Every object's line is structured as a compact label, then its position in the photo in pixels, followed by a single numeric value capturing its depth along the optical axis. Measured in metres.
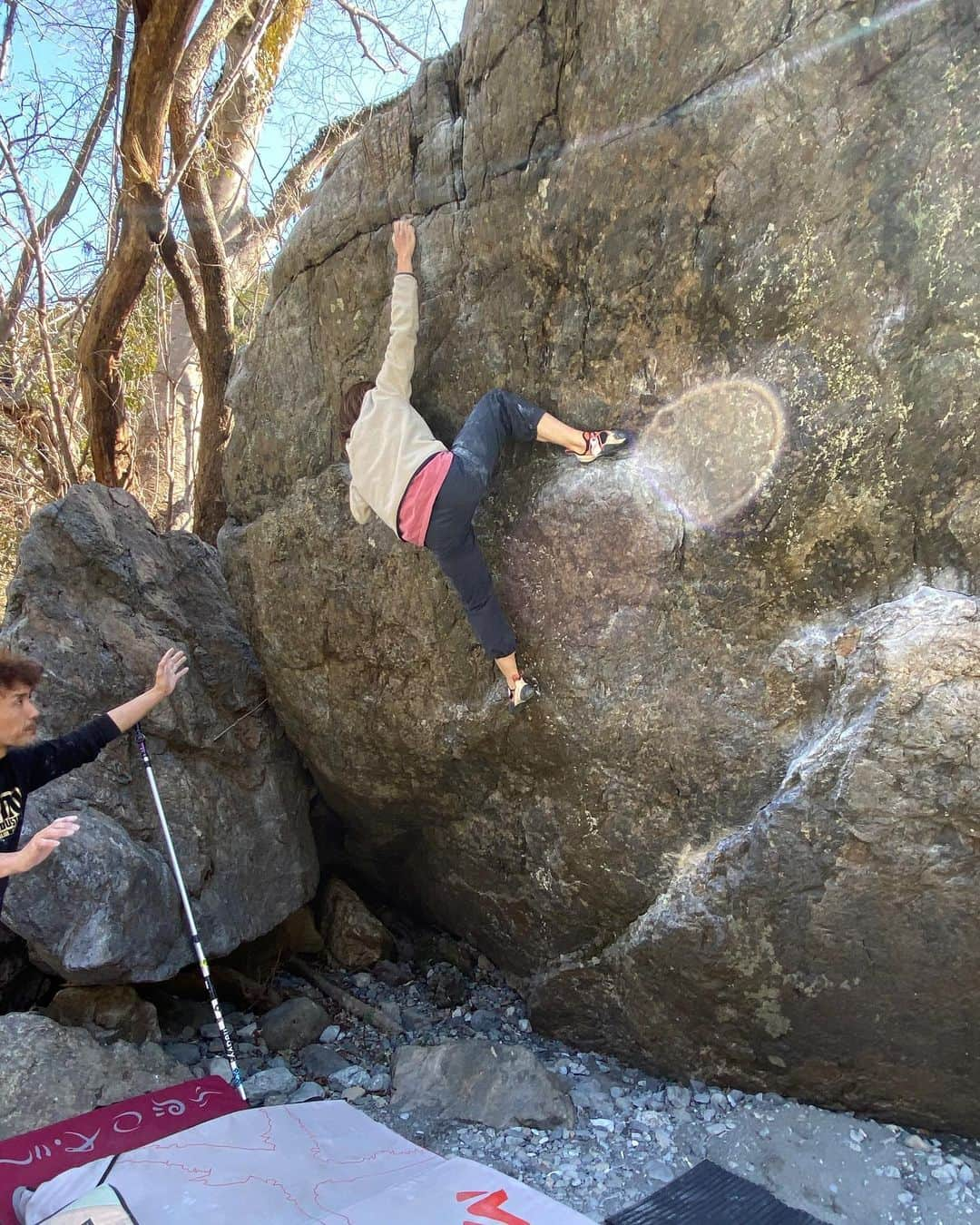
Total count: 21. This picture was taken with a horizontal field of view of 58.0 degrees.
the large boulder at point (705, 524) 2.97
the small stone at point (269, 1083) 3.92
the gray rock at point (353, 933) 5.27
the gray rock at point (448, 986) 4.83
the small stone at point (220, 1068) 4.00
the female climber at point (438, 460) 3.63
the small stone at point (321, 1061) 4.18
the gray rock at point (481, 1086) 3.45
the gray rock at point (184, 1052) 4.18
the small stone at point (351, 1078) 3.98
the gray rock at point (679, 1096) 3.44
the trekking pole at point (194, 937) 3.77
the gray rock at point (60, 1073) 3.39
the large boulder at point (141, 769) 3.97
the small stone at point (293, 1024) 4.43
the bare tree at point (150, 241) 6.40
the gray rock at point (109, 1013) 4.01
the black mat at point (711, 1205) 2.79
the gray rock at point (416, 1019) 4.61
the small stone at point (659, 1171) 3.04
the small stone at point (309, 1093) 3.89
